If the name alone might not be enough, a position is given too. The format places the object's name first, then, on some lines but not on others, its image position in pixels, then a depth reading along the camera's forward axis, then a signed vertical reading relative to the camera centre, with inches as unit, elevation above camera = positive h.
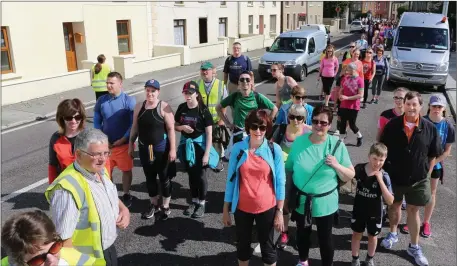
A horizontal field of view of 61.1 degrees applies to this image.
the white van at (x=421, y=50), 534.0 -30.8
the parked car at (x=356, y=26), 2151.6 +20.0
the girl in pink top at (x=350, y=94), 298.0 -48.3
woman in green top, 141.6 -50.7
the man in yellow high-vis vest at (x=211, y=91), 241.9 -35.7
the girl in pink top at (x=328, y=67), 417.7 -38.6
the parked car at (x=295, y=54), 600.4 -36.3
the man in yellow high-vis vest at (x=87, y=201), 99.0 -42.5
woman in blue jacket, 138.9 -54.3
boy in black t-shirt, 152.4 -64.7
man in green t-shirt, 216.3 -38.5
